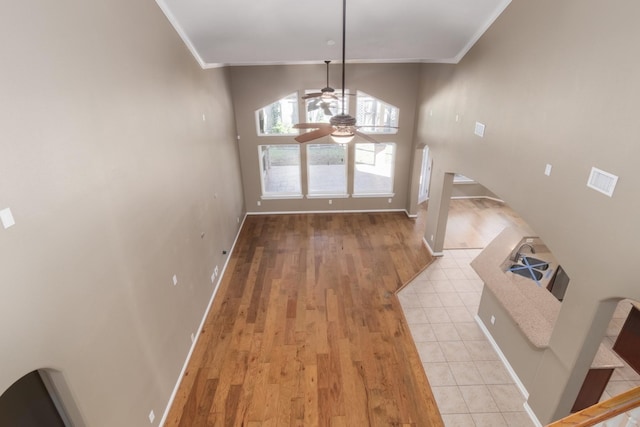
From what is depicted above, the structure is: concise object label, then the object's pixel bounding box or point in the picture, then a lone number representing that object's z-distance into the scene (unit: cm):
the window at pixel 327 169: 973
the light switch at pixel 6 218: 215
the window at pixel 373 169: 986
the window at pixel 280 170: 968
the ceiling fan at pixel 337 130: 390
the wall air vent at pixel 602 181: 299
